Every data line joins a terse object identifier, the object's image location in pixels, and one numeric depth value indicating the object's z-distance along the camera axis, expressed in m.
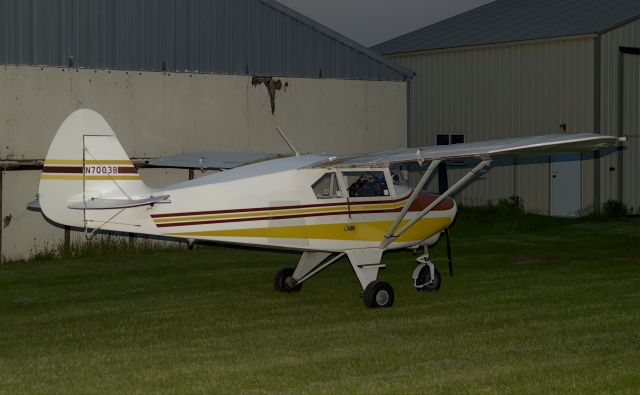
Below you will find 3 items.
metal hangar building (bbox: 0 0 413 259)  21.19
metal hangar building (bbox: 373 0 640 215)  30.22
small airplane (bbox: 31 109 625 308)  14.16
